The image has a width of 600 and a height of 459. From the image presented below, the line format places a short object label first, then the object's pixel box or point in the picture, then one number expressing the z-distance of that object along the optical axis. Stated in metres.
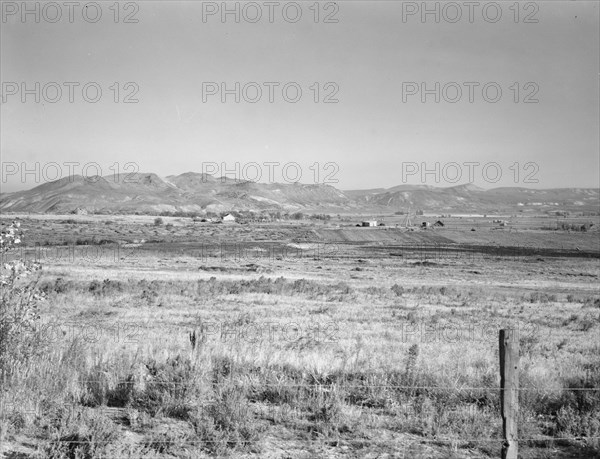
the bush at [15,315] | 6.71
